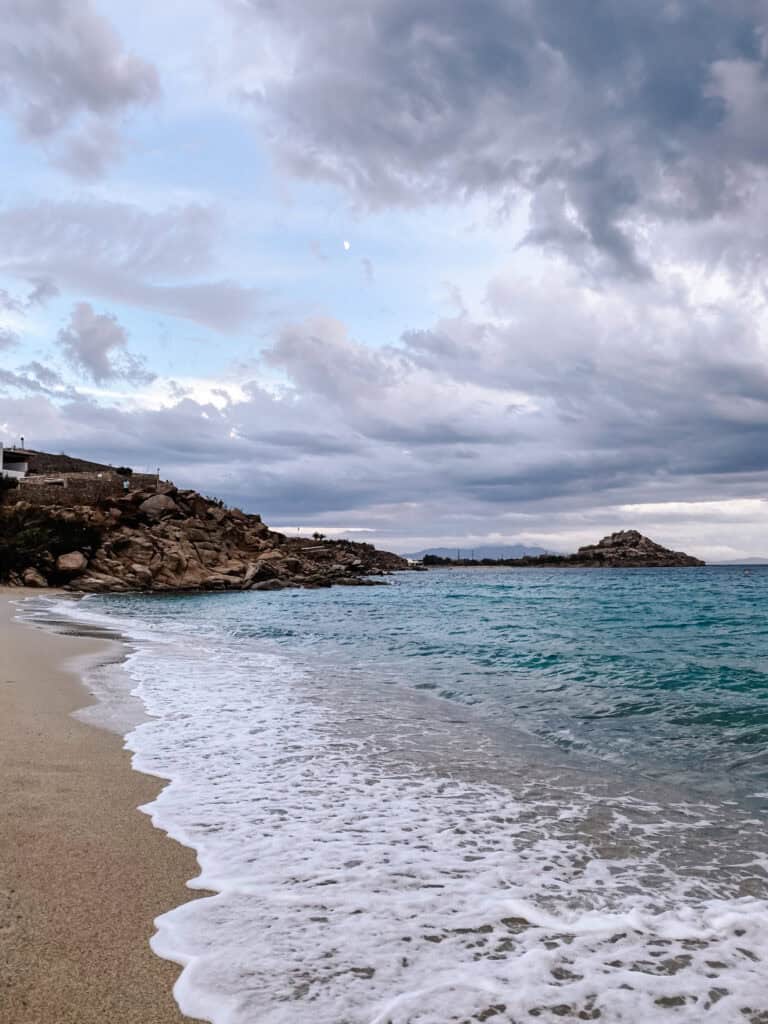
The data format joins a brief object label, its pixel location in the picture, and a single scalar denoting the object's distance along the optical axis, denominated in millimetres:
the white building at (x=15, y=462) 65188
